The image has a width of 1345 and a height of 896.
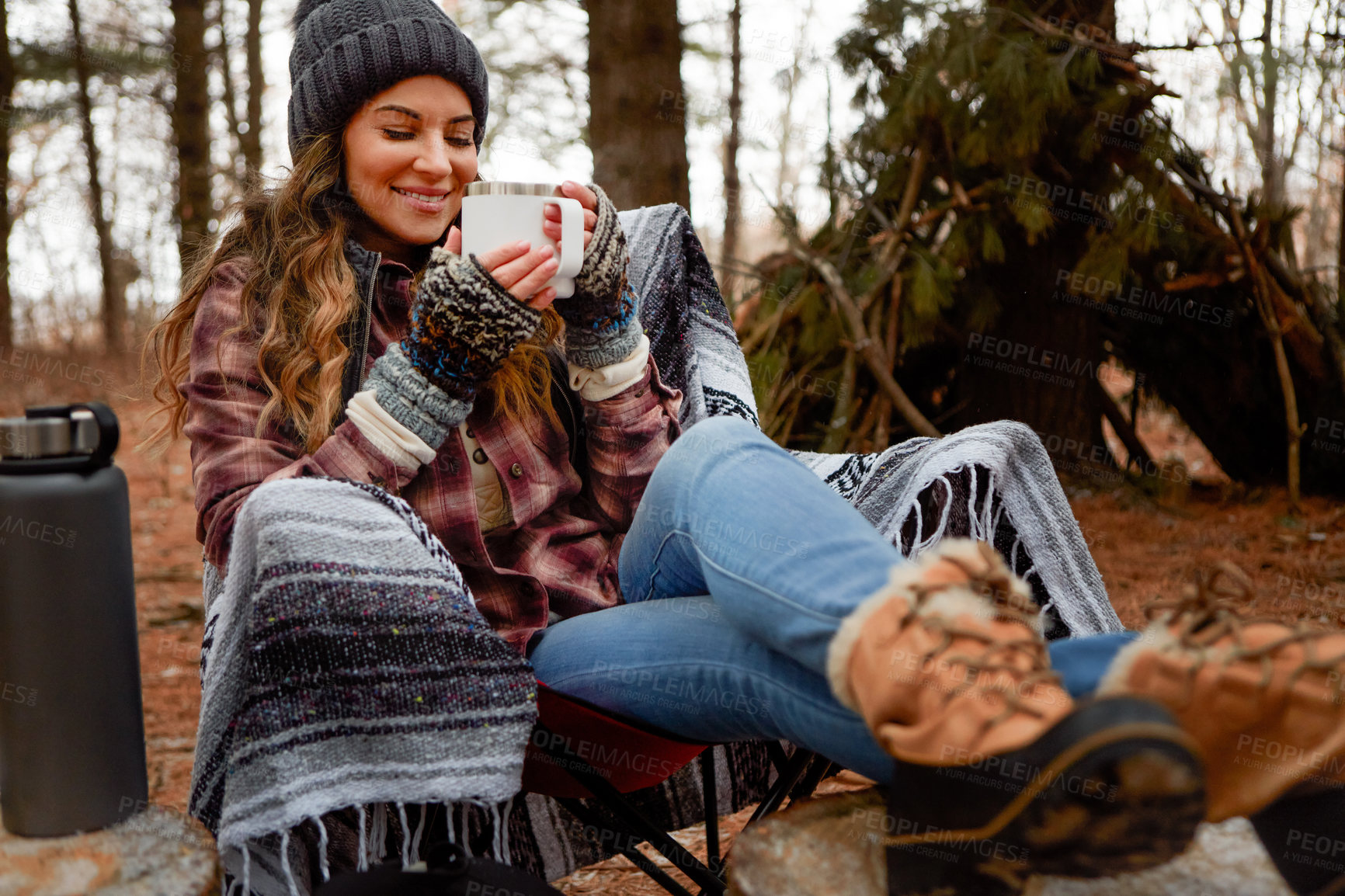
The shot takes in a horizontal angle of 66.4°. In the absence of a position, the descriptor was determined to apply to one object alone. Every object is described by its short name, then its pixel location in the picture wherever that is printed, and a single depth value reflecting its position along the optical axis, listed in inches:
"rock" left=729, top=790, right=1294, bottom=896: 38.0
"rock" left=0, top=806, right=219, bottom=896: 37.1
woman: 34.5
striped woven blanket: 44.6
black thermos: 38.8
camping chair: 51.2
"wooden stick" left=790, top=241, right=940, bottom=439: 134.6
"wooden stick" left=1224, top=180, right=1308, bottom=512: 133.9
